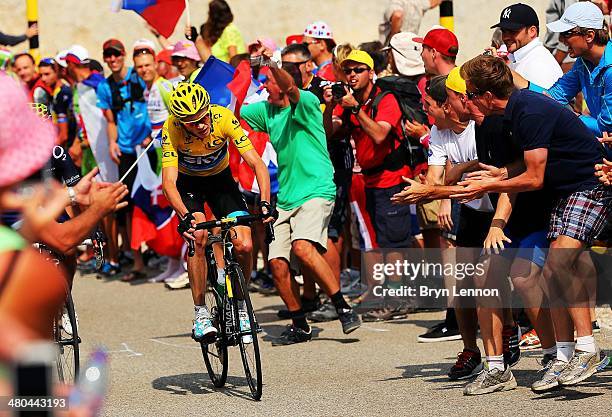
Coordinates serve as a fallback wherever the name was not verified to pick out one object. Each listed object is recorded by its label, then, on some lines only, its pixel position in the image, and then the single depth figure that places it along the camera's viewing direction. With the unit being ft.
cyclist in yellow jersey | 57.88
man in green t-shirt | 68.95
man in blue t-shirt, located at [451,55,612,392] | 49.34
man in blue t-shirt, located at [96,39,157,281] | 95.66
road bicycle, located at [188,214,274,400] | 55.26
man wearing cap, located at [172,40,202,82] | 89.04
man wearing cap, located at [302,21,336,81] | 88.38
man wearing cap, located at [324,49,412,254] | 72.69
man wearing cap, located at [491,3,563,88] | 64.54
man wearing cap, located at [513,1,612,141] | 55.77
